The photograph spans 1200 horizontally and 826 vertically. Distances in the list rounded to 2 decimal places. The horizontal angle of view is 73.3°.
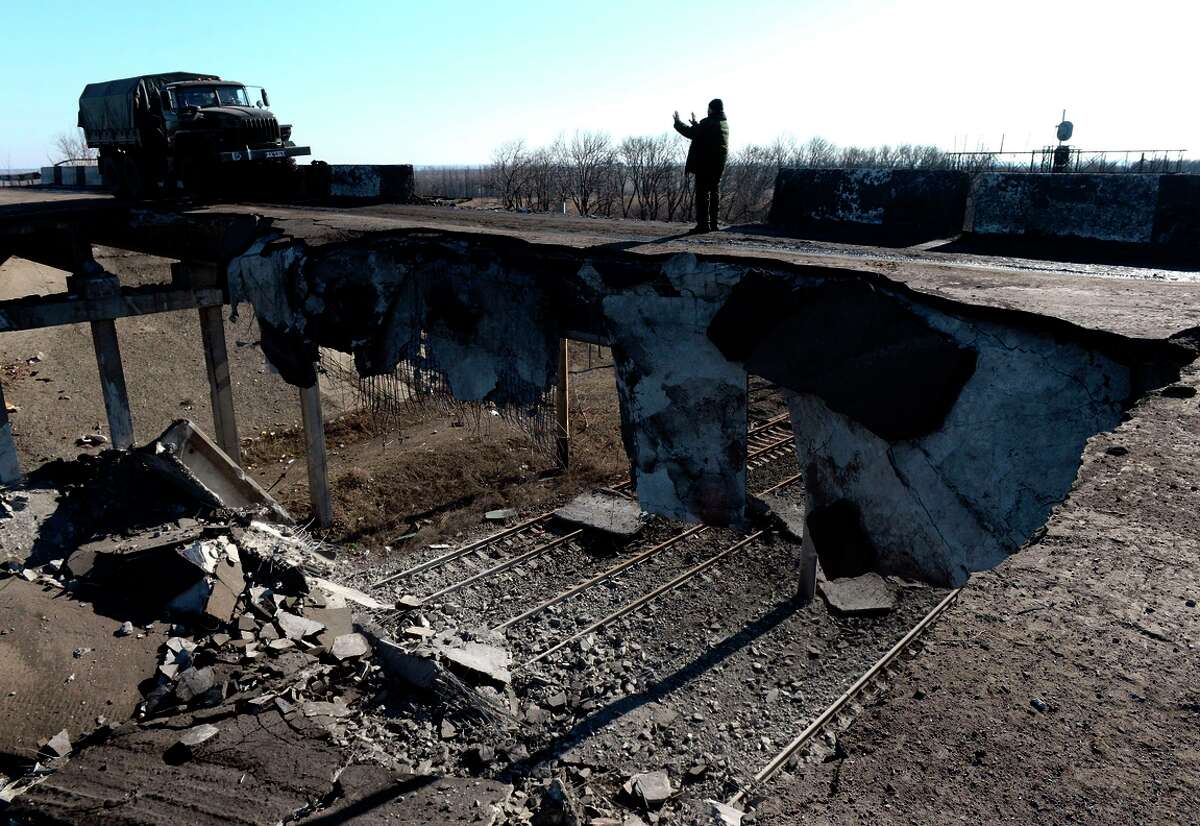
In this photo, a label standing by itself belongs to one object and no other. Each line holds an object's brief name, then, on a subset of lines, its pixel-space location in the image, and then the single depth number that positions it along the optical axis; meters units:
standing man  6.72
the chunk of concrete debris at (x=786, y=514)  11.20
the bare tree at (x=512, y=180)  37.16
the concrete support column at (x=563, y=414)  13.91
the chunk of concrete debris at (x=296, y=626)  7.50
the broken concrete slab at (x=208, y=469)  9.59
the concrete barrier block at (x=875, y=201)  7.51
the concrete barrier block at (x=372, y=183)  12.74
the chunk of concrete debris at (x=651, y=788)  6.42
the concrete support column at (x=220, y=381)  11.06
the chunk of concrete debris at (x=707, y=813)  5.39
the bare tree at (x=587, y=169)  40.69
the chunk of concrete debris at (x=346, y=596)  8.63
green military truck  12.66
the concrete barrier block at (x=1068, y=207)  6.39
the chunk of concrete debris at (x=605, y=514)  11.37
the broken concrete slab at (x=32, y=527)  8.35
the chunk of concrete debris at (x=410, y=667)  7.06
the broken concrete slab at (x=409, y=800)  5.45
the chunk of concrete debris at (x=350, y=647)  7.41
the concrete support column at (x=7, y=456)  9.36
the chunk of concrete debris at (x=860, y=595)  9.52
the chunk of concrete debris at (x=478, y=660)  7.42
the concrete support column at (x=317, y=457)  11.31
